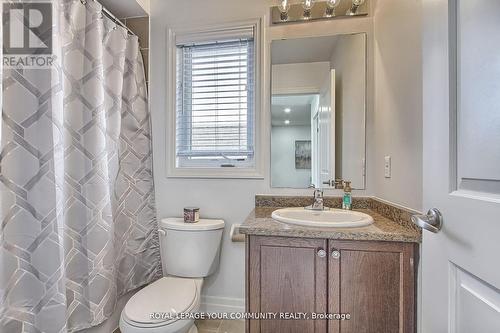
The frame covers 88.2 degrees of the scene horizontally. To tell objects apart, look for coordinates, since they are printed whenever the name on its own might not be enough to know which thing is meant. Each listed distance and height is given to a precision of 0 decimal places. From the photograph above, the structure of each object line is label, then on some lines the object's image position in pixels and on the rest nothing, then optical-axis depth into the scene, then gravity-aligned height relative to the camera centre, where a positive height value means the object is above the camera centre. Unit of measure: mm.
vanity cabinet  1104 -525
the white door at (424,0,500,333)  527 +10
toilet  1309 -637
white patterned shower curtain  1063 -77
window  1831 +452
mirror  1667 +363
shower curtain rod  1598 +960
